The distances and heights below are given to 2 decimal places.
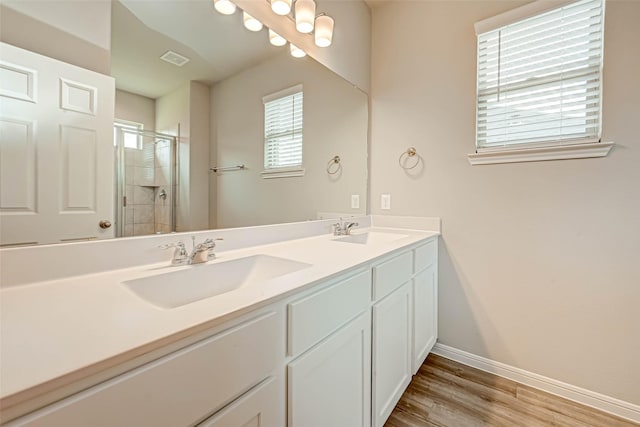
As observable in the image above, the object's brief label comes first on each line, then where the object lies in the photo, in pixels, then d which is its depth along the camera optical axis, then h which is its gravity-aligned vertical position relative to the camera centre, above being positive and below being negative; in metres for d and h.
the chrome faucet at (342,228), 1.85 -0.13
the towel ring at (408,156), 2.02 +0.40
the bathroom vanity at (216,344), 0.42 -0.27
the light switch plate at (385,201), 2.17 +0.06
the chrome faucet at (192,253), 1.00 -0.17
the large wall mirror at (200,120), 0.94 +0.36
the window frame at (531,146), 1.43 +0.36
